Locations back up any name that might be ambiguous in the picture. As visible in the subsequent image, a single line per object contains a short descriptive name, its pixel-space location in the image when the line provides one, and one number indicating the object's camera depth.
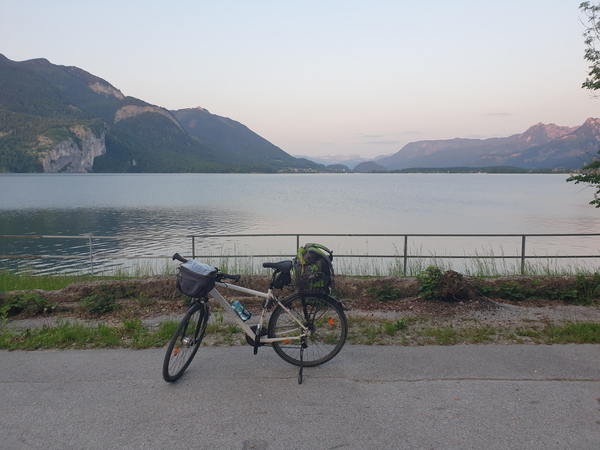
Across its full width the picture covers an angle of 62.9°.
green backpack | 4.95
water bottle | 5.09
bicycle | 5.05
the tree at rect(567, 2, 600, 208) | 7.75
